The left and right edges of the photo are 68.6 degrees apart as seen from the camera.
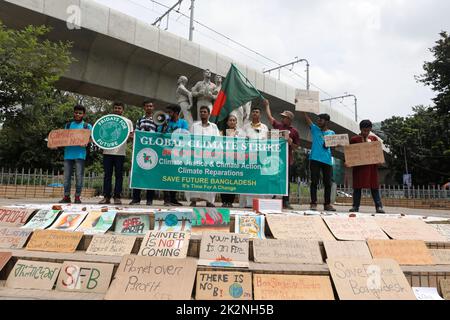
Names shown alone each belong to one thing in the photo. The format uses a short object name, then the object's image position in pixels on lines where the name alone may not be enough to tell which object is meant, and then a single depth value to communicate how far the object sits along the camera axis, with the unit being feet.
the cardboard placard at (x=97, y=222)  12.58
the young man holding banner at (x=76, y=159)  18.81
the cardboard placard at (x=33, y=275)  9.36
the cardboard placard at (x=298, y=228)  12.58
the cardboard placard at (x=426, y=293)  9.37
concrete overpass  30.39
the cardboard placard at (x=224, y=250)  10.07
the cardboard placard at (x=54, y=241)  11.25
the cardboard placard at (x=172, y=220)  12.75
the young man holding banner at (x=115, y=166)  19.25
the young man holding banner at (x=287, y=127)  20.67
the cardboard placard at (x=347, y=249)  11.18
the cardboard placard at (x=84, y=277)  9.17
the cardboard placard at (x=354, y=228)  12.72
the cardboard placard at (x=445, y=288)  9.64
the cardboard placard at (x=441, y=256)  11.59
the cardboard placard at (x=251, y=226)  12.75
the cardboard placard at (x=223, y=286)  8.79
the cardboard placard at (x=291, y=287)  8.84
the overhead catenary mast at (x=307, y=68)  83.39
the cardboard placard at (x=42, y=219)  12.96
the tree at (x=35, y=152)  75.86
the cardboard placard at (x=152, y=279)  8.60
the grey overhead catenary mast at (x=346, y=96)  110.89
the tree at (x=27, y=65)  29.48
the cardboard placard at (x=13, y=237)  11.66
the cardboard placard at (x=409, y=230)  12.83
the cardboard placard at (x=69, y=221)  12.73
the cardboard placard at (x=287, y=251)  10.72
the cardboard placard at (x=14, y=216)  13.60
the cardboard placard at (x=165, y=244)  10.64
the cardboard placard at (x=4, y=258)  9.98
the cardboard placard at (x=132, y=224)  12.81
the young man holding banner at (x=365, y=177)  19.36
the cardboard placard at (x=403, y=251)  11.32
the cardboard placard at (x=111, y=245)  10.86
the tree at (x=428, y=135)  71.77
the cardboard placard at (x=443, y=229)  13.41
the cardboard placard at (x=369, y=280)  8.98
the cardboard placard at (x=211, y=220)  12.92
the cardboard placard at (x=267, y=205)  15.90
